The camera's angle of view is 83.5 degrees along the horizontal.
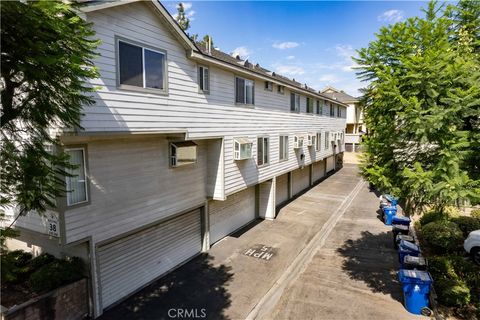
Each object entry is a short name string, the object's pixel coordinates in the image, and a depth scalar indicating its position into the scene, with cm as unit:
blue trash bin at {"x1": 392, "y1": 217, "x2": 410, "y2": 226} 1290
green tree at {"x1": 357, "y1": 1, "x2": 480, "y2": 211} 624
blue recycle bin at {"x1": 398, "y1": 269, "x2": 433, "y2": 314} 797
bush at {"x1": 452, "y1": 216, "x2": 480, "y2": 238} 1346
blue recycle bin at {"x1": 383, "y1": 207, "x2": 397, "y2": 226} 1557
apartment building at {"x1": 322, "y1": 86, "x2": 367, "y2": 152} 4475
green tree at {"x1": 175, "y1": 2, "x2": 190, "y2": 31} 3950
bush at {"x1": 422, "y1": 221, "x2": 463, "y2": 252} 1151
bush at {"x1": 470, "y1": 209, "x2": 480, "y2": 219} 1554
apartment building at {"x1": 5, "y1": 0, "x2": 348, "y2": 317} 720
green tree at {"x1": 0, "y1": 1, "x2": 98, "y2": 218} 393
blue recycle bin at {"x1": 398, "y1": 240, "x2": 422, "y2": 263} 1014
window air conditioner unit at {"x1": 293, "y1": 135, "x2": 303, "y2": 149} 1920
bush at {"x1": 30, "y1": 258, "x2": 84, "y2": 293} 710
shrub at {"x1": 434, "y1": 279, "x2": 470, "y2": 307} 804
